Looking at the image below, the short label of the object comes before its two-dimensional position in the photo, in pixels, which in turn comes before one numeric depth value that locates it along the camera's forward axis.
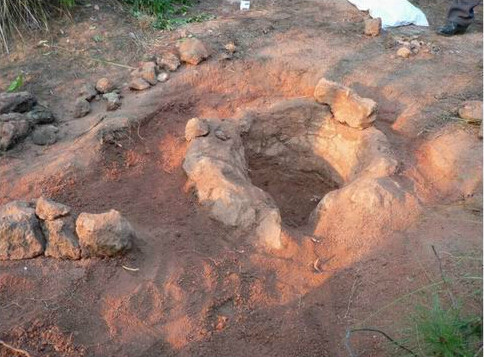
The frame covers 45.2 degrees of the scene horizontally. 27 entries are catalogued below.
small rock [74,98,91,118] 4.14
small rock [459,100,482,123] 4.11
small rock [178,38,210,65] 4.61
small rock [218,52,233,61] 4.72
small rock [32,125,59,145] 3.85
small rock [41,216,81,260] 2.88
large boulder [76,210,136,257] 2.85
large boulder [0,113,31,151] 3.71
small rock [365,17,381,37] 5.24
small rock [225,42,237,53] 4.81
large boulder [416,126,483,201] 3.68
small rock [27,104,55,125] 3.96
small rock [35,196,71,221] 2.90
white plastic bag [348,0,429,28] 5.53
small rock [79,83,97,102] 4.28
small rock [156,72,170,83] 4.47
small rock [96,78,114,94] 4.34
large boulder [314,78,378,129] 4.07
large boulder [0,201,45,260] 2.82
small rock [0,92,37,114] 3.93
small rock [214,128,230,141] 3.92
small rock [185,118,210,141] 3.89
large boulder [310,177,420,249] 3.35
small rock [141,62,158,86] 4.44
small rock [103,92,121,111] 4.17
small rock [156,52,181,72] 4.56
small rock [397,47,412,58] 4.95
